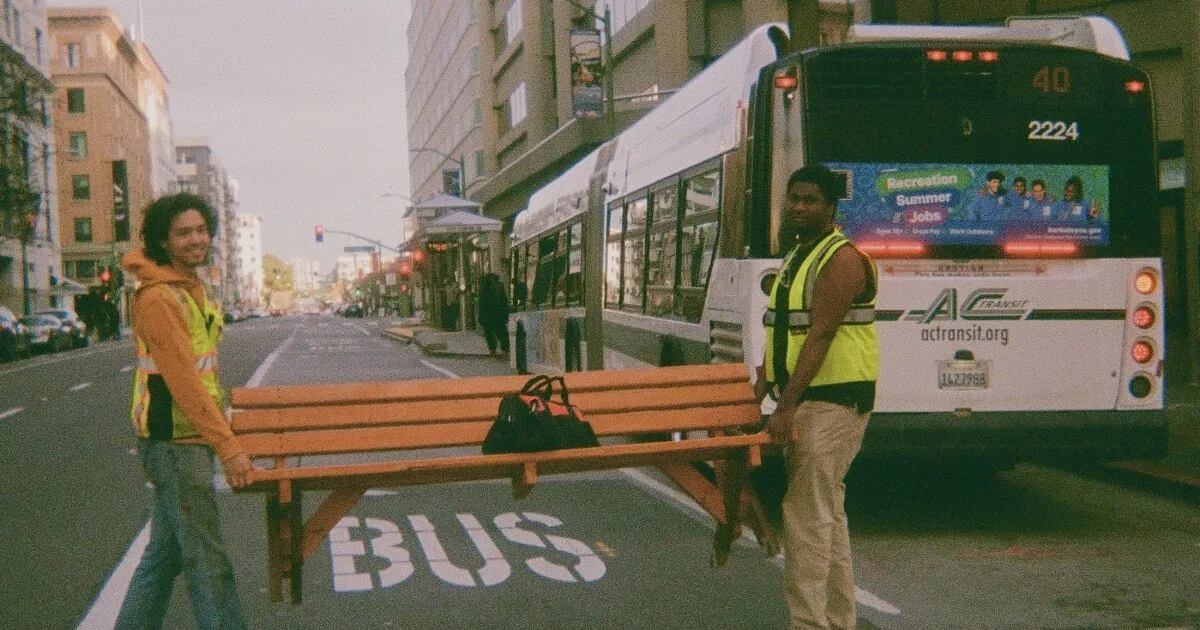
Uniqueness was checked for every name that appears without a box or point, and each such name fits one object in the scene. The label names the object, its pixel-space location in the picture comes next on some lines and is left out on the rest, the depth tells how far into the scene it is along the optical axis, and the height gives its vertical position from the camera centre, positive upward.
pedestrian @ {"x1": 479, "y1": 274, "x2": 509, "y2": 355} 28.98 -0.44
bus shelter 34.88 +1.39
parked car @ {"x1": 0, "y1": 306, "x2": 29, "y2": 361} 35.84 -0.94
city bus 7.45 +0.34
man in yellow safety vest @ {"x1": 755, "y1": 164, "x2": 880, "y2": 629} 4.79 -0.40
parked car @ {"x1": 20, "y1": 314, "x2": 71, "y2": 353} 42.03 -0.97
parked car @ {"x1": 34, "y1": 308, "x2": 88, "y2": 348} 47.47 -0.84
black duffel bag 5.33 -0.58
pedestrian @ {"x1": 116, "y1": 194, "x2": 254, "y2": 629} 4.20 -0.37
